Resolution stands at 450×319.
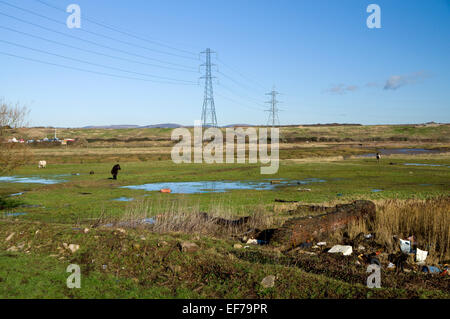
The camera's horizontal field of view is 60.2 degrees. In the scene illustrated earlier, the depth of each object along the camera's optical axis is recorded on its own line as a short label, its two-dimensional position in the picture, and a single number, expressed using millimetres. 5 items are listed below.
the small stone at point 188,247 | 10391
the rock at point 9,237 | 11729
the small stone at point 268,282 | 8195
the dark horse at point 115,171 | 38156
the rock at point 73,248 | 10446
